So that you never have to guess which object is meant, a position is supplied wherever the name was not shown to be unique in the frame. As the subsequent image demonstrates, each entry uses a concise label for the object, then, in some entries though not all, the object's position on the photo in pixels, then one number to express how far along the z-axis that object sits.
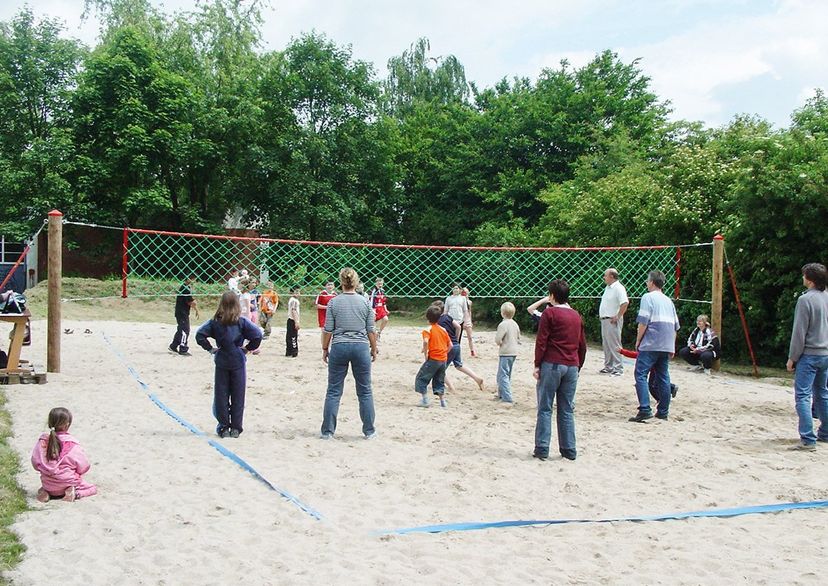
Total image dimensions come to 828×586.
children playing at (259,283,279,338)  13.16
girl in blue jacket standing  6.15
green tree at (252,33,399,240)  26.22
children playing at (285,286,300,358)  11.79
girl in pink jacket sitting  4.52
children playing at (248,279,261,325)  12.70
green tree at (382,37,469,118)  33.31
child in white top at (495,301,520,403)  8.04
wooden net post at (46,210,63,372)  8.82
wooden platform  8.43
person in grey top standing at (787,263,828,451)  6.11
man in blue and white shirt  7.20
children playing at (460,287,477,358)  11.16
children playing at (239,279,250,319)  11.84
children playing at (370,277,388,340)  12.92
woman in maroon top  5.75
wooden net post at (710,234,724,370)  11.32
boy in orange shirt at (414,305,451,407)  7.72
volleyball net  13.40
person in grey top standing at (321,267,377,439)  6.14
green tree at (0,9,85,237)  23.81
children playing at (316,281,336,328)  12.41
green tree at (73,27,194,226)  24.73
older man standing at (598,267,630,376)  10.21
